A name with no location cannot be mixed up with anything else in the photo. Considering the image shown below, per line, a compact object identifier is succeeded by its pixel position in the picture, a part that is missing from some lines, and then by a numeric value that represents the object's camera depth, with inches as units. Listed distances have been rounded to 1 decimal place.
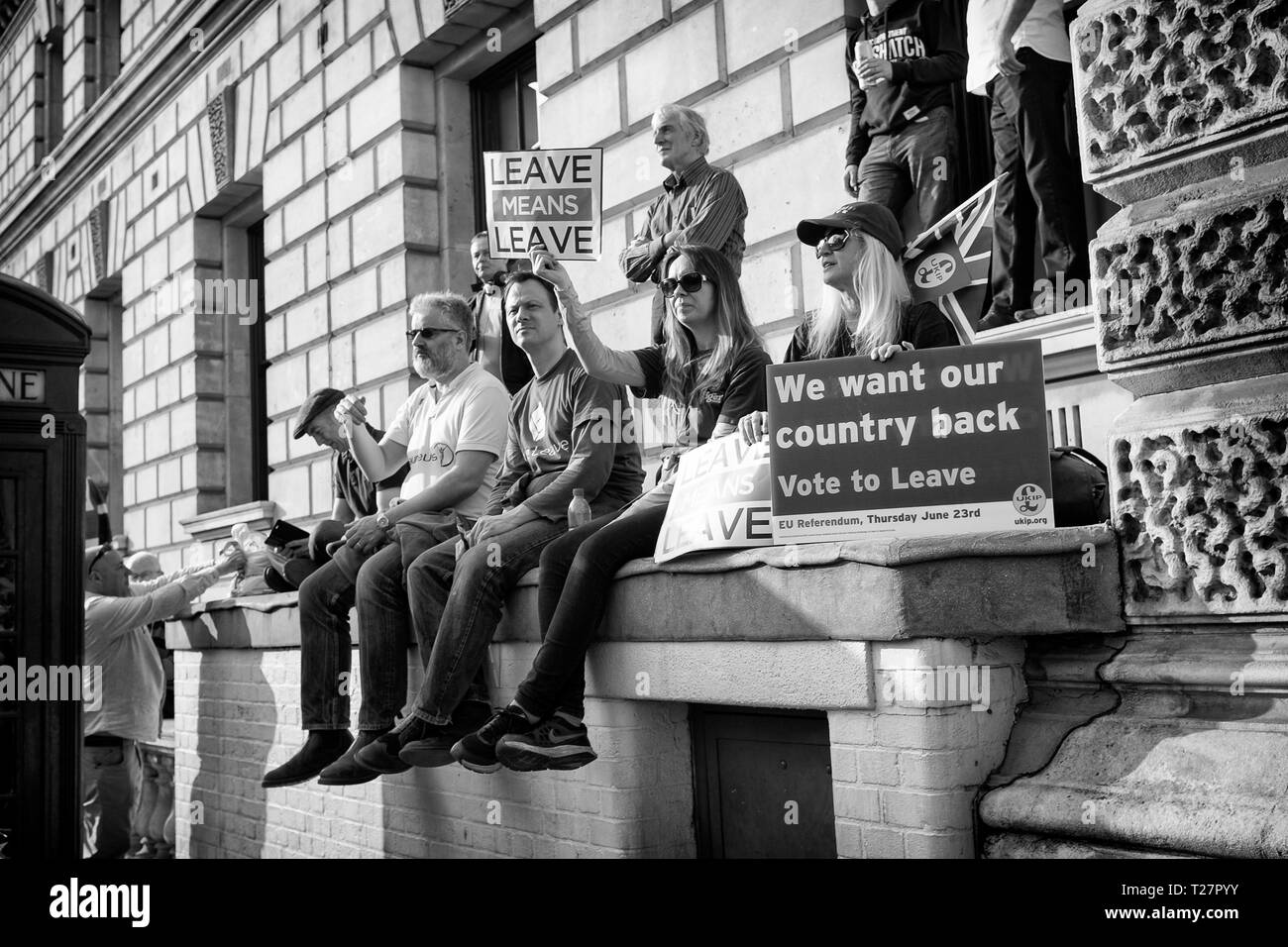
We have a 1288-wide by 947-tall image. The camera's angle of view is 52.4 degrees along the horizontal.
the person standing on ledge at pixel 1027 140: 231.0
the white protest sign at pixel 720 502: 164.2
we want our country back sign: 148.0
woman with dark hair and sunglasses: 177.2
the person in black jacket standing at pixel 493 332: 305.0
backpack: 156.6
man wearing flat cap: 281.4
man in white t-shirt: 219.9
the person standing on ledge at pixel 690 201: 267.0
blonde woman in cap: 173.3
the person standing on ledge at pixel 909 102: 266.8
